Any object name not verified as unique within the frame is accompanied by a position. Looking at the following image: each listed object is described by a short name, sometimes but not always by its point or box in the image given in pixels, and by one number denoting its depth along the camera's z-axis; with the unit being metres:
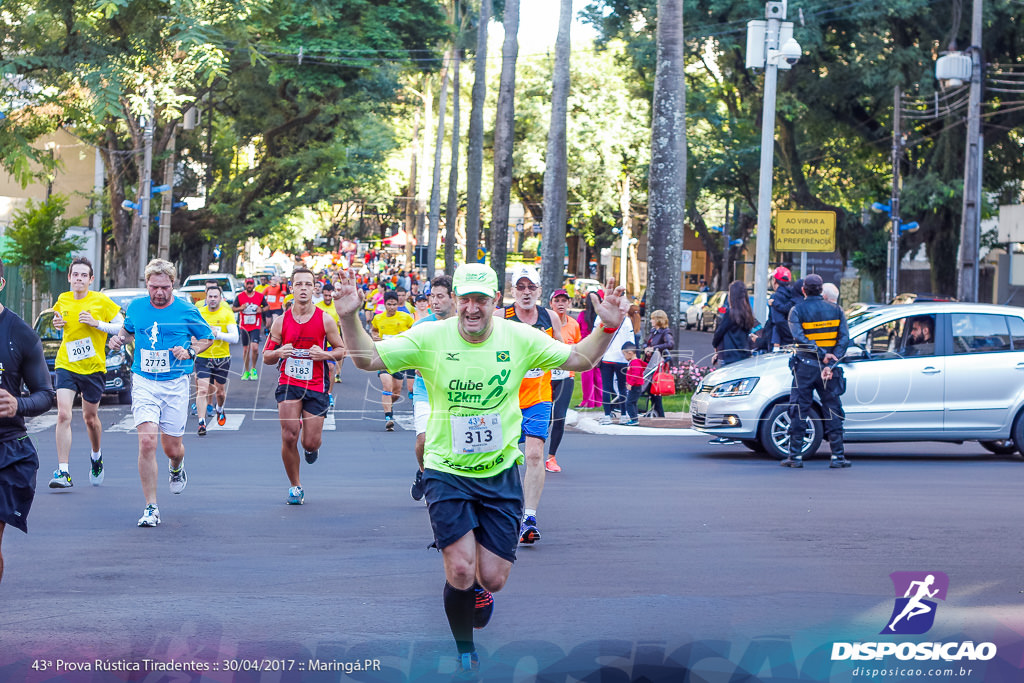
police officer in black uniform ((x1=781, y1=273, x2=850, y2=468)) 13.73
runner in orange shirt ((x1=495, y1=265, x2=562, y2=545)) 9.29
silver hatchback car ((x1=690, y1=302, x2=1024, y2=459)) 14.41
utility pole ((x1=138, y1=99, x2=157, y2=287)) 35.28
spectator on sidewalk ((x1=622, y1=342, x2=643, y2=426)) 18.70
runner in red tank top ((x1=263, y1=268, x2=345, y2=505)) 10.66
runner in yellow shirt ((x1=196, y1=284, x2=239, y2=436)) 17.05
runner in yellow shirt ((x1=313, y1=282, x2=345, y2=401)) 20.30
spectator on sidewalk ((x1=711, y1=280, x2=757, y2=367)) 18.09
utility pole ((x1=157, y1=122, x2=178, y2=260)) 38.17
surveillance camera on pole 21.47
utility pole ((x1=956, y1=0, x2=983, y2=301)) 29.92
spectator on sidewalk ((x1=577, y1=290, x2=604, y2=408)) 20.02
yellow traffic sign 23.12
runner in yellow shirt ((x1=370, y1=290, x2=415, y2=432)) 17.97
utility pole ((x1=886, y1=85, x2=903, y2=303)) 35.41
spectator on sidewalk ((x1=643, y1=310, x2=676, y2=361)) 19.39
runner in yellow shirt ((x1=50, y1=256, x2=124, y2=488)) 11.59
